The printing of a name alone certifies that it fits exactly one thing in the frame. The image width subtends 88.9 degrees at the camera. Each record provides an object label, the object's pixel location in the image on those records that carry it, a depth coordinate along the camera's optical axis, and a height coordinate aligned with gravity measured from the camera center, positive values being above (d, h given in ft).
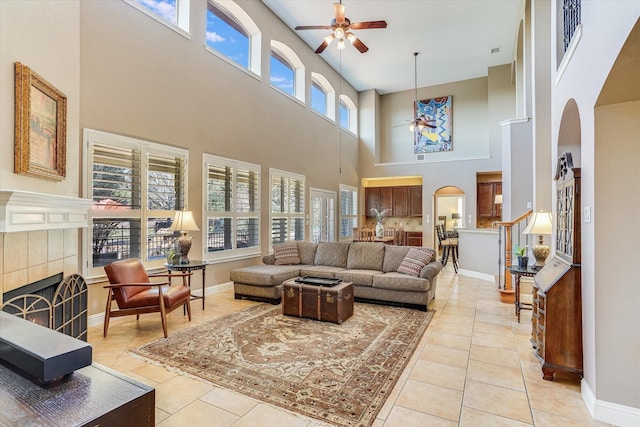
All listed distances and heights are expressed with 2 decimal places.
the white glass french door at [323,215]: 26.43 +0.15
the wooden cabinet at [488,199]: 30.66 +1.66
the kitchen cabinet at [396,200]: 33.65 +1.81
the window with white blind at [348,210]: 31.35 +0.62
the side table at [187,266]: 13.32 -2.04
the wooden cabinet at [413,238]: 33.32 -2.19
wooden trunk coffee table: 12.51 -3.32
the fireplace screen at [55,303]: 7.23 -2.19
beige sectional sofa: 14.41 -2.71
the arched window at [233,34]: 17.71 +10.75
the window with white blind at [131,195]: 12.18 +0.90
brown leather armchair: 10.88 -2.71
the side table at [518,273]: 12.39 -2.15
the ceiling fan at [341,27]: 14.44 +8.68
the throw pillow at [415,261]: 14.99 -2.07
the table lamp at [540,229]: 11.86 -0.45
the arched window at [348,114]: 32.89 +10.73
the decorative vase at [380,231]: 26.61 -1.17
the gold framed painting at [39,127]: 7.22 +2.26
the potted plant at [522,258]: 12.90 -1.64
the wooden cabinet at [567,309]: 7.89 -2.29
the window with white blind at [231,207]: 16.88 +0.53
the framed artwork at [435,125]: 32.89 +9.12
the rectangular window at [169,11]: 13.61 +9.31
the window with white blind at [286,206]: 21.84 +0.79
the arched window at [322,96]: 27.78 +10.78
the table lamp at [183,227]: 13.82 -0.43
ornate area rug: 7.35 -4.08
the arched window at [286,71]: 22.75 +10.85
